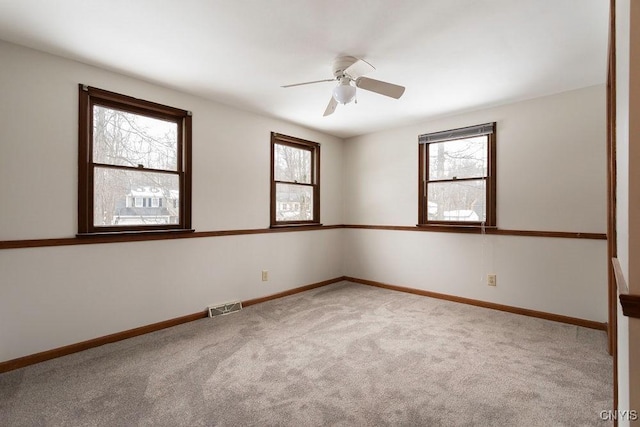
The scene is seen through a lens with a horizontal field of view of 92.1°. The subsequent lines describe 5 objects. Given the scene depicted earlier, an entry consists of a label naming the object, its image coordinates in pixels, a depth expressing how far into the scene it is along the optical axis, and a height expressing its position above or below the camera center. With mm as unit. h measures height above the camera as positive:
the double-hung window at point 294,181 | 4203 +461
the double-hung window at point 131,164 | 2617 +461
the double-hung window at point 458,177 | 3676 +461
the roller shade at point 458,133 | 3637 +998
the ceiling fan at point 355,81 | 2432 +1046
